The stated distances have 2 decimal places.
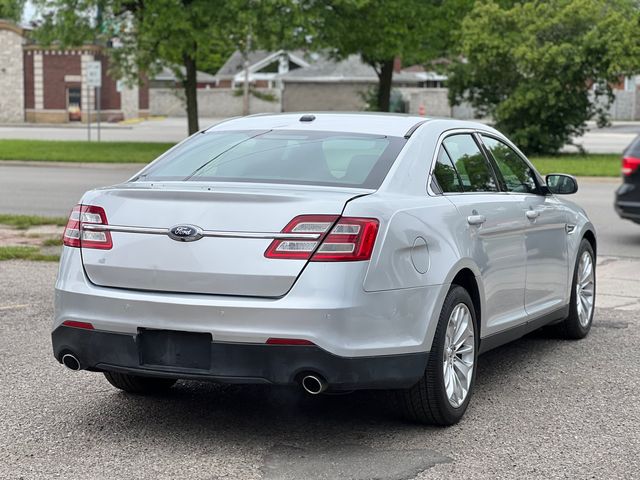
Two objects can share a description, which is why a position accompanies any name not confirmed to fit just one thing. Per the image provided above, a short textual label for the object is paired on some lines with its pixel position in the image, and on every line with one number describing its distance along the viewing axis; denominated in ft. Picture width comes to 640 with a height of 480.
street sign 116.06
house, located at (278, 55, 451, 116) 252.21
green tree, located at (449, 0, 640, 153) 93.86
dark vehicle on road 44.52
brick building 233.35
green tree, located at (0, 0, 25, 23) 109.70
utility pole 207.70
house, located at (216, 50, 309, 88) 275.78
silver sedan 16.28
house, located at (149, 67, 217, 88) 311.06
